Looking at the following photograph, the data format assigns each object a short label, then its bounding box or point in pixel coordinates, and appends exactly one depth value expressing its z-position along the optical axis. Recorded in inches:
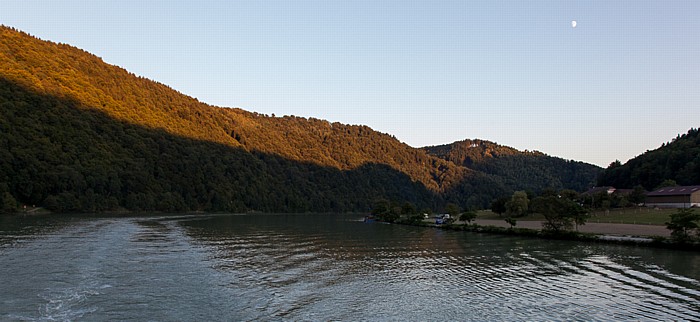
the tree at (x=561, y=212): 2234.3
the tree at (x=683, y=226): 1604.7
